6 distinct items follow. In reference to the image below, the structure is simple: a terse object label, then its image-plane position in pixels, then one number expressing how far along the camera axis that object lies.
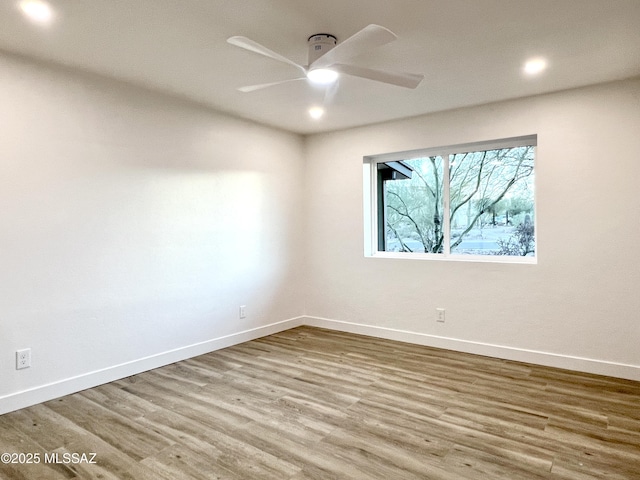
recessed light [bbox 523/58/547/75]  2.80
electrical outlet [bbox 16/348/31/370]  2.68
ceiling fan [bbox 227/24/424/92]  1.97
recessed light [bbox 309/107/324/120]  3.90
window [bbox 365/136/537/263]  3.83
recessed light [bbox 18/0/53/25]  2.09
